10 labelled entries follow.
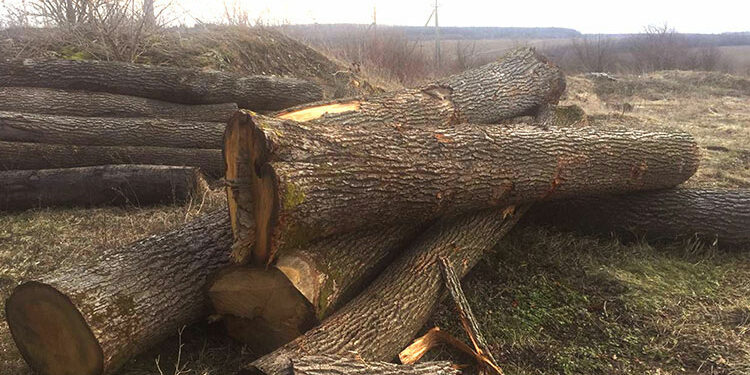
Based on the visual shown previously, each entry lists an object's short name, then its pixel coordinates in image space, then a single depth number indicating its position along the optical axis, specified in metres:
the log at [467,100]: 4.32
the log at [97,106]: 6.47
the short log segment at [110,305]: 2.85
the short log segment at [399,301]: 2.82
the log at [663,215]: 4.74
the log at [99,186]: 5.48
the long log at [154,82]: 6.93
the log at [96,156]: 5.81
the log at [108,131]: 5.95
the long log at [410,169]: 2.88
